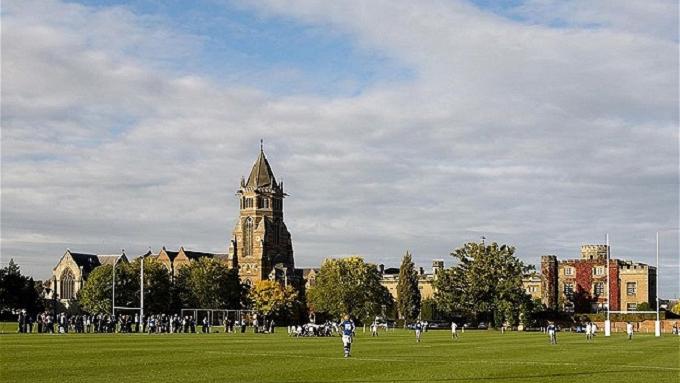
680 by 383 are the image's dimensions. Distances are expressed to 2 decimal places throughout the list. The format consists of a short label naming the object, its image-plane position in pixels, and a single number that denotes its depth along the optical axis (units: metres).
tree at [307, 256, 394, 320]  141.00
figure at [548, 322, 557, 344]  64.75
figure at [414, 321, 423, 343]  65.75
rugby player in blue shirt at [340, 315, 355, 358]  41.03
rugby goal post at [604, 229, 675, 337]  92.94
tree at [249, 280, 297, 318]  155.88
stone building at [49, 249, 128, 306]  190.38
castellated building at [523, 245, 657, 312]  142.12
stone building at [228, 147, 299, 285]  195.25
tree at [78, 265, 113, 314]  127.44
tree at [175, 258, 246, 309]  138.25
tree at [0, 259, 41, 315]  132.25
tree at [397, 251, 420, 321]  147.75
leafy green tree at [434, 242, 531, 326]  116.25
